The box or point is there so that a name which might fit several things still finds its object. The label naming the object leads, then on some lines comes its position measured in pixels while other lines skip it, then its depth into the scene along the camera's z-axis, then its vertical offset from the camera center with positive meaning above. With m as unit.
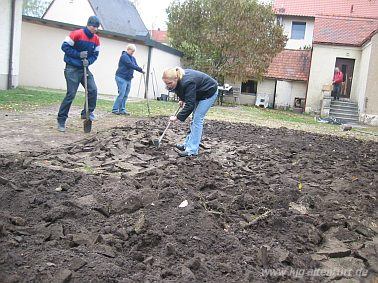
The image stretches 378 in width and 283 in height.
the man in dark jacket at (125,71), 10.92 +0.25
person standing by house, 22.25 +0.95
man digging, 7.57 +0.36
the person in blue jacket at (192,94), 6.16 -0.10
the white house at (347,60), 19.73 +2.20
